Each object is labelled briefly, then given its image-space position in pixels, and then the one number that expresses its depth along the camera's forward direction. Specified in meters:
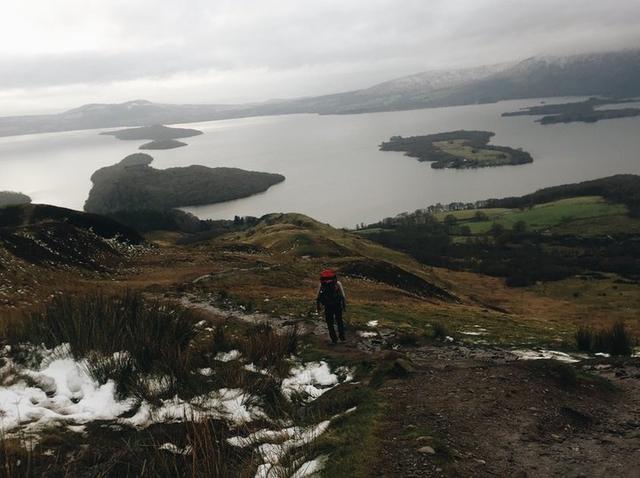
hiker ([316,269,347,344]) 15.72
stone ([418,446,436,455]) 7.06
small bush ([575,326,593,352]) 16.16
